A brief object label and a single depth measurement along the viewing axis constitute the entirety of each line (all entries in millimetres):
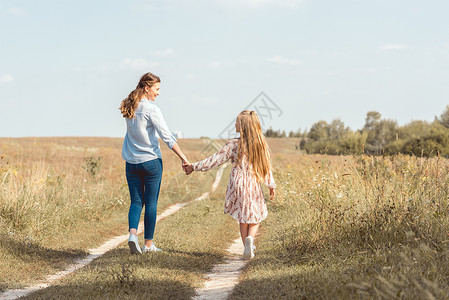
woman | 7152
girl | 7172
